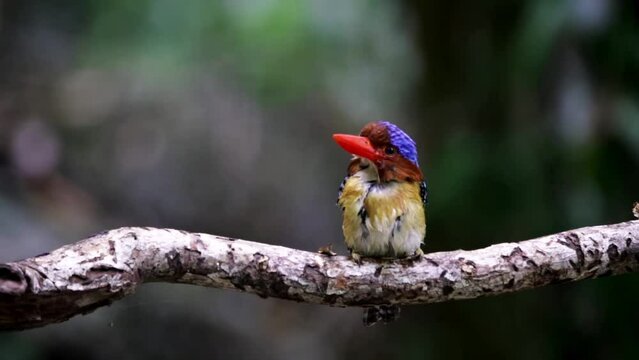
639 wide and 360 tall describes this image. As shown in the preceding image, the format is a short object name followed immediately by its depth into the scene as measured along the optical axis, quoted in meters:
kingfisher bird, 4.40
